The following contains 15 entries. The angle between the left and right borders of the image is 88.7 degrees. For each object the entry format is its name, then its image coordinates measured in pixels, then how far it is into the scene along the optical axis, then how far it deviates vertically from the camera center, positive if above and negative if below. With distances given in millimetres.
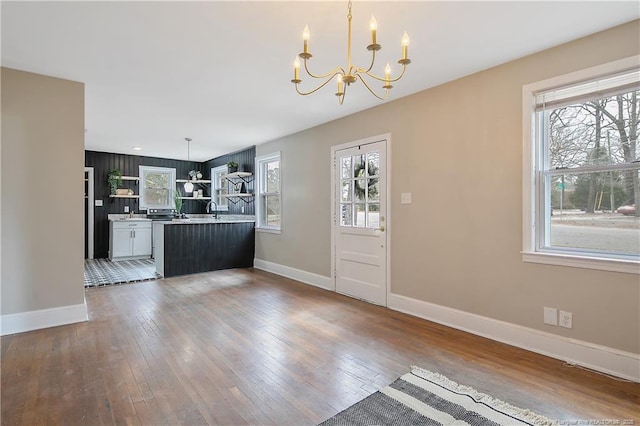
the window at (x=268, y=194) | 6023 +359
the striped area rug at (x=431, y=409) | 1807 -1146
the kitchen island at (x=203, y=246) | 5488 -591
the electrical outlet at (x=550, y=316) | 2591 -824
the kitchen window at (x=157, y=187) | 7988 +644
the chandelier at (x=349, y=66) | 1557 +824
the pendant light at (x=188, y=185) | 6824 +602
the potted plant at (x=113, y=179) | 7412 +769
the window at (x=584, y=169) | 2350 +340
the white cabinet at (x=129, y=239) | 7055 -584
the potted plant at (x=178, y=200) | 7789 +305
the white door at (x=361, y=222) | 4004 -123
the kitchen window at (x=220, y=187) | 7814 +641
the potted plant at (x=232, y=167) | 6830 +969
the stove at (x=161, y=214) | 7959 -29
